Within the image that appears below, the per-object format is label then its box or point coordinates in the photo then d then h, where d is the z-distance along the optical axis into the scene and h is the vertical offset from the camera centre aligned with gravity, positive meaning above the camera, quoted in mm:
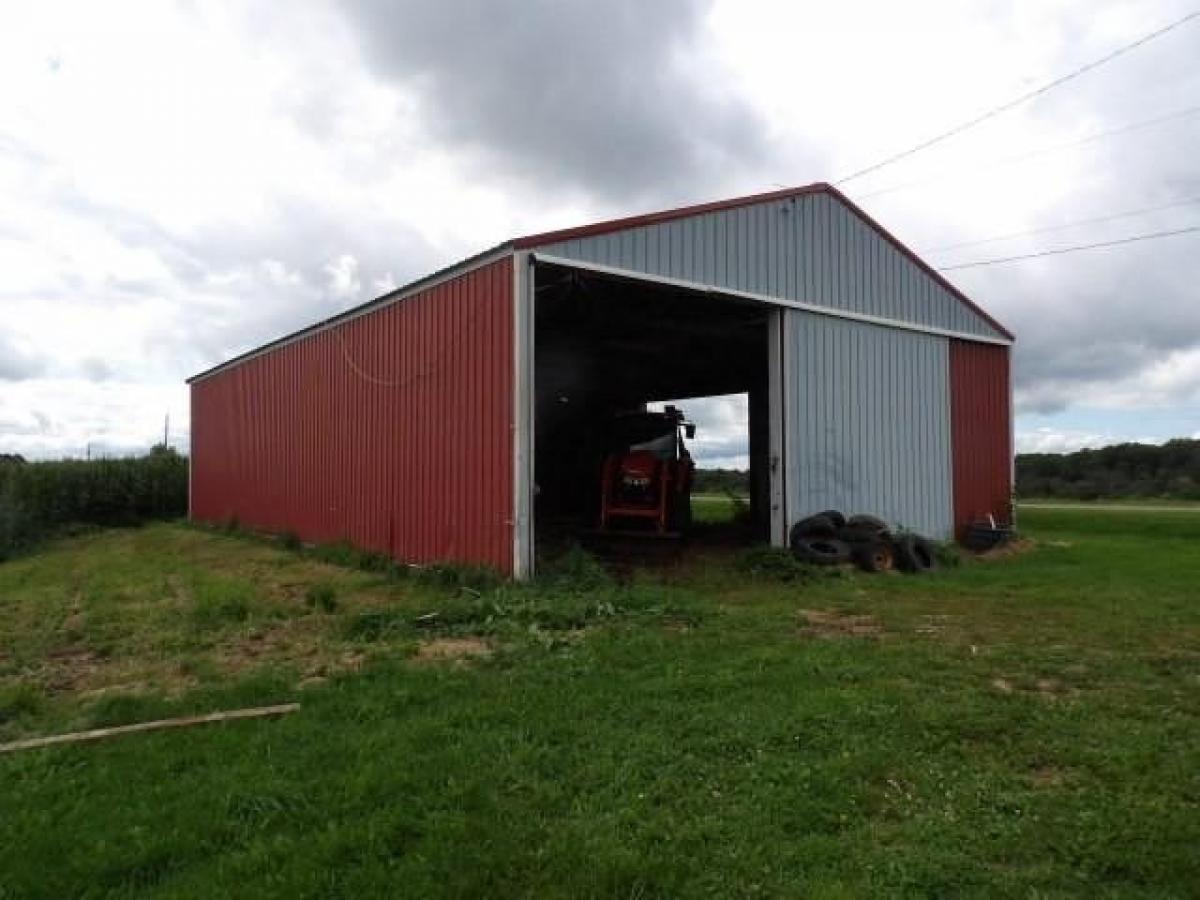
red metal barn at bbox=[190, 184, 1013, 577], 10062 +1722
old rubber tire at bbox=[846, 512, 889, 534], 11453 -484
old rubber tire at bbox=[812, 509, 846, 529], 11727 -400
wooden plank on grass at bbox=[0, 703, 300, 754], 4512 -1317
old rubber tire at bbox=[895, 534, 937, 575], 11148 -882
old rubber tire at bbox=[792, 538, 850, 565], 10875 -809
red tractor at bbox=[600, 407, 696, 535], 13758 +88
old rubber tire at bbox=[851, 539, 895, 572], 10898 -869
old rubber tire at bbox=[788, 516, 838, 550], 11531 -548
